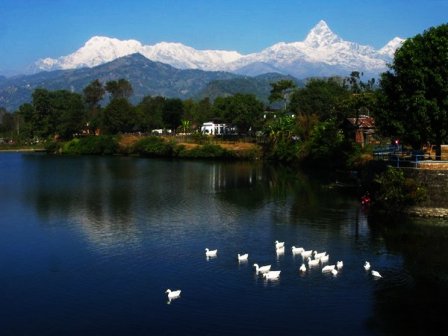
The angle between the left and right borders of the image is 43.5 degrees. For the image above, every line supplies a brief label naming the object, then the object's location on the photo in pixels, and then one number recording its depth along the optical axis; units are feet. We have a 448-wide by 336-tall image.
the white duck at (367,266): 119.24
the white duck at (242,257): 126.41
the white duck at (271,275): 113.91
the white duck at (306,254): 126.93
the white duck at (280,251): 132.05
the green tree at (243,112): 476.13
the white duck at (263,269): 116.47
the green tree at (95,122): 593.01
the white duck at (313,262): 121.08
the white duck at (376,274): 114.01
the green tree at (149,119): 596.05
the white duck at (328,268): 117.70
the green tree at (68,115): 584.81
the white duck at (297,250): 130.21
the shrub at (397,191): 168.25
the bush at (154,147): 453.99
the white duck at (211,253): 131.44
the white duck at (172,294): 103.60
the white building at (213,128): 575.83
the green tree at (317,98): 455.22
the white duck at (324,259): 123.75
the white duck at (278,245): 133.69
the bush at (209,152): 427.74
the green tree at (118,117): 568.82
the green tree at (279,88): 513.04
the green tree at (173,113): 604.08
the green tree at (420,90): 173.88
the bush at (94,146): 500.33
